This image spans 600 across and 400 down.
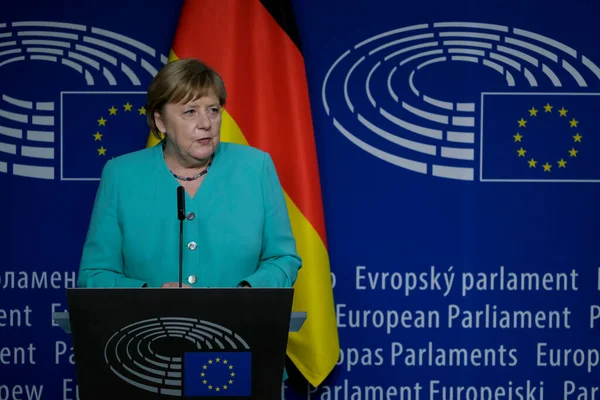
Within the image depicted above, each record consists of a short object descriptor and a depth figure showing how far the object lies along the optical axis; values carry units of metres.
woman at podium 7.65
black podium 7.16
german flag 8.49
